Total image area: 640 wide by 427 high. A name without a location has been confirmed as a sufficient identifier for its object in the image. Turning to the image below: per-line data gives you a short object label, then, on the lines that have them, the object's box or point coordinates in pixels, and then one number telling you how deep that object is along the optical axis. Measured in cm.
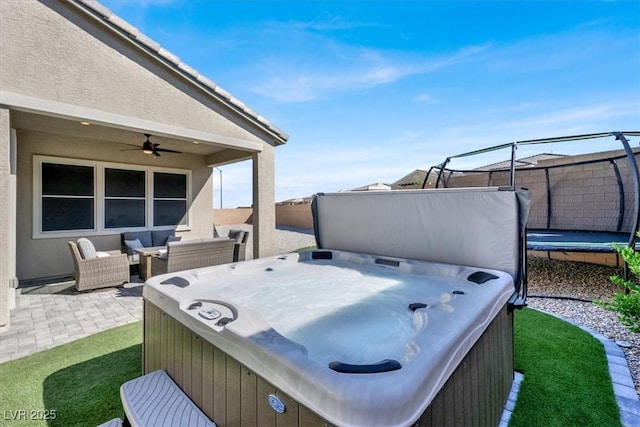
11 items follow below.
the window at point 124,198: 781
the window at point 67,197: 688
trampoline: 708
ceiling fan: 643
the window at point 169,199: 870
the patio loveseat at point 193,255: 563
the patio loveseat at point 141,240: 721
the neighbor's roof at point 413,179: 1304
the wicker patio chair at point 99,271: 552
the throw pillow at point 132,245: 728
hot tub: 124
